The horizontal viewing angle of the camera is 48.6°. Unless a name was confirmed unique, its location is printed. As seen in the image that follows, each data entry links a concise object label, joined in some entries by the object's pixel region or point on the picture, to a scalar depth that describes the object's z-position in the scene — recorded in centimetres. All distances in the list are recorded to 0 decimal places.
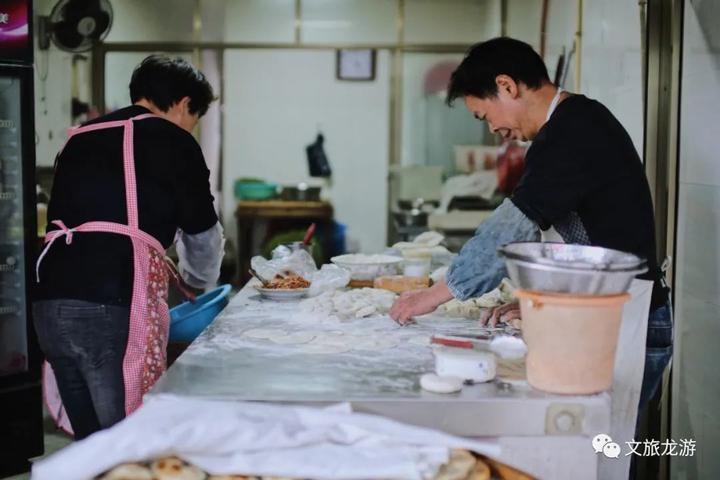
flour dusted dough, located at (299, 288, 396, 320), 270
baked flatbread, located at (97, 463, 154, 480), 151
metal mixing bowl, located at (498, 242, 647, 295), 169
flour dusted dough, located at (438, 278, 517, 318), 279
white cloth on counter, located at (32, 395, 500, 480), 150
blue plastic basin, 311
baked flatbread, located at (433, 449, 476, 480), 157
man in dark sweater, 219
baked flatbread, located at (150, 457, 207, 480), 154
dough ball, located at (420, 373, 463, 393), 181
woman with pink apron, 258
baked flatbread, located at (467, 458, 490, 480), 162
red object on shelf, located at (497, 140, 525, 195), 746
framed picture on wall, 800
